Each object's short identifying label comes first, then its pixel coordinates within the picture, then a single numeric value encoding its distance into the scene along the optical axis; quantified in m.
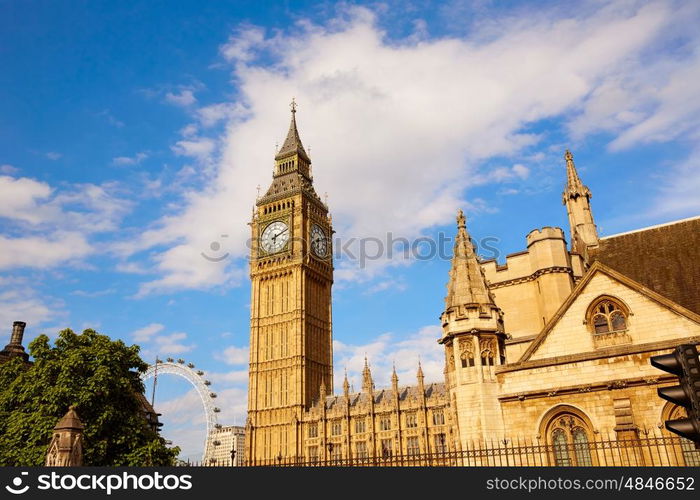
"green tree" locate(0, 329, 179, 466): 24.67
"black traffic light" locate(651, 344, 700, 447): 6.89
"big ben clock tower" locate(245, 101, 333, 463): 76.25
